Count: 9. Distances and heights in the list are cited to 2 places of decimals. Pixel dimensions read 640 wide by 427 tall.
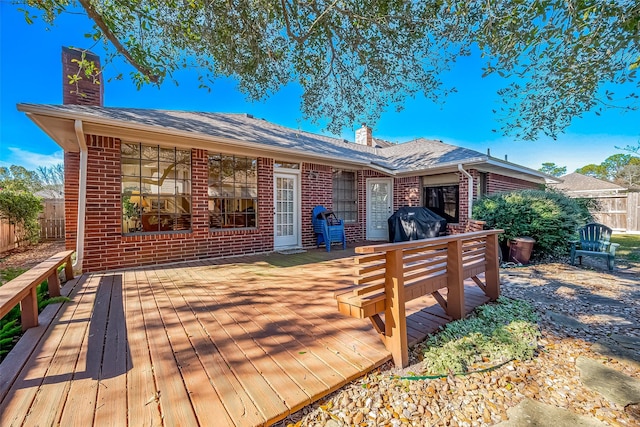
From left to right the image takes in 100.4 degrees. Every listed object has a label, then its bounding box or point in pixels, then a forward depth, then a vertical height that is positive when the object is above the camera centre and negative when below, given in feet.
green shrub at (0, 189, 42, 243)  25.00 +0.75
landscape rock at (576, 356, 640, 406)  6.23 -4.24
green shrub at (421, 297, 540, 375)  7.25 -3.90
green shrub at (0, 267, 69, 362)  7.69 -3.44
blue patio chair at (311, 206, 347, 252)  23.97 -0.91
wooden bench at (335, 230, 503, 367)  6.92 -2.01
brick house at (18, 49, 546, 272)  15.74 +2.90
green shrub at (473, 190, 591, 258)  19.93 -0.24
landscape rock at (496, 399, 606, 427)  5.40 -4.22
